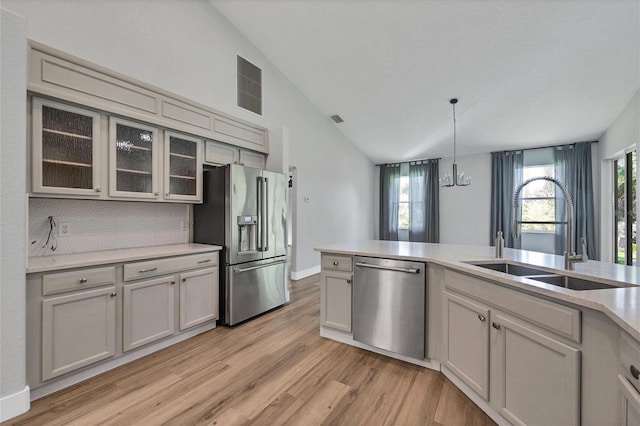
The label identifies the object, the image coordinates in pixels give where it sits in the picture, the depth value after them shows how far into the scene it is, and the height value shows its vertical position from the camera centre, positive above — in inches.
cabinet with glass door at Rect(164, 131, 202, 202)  111.8 +19.6
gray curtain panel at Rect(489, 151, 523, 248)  245.0 +23.5
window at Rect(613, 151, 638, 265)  163.0 +3.9
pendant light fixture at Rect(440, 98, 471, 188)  165.0 +21.5
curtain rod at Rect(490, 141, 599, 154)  224.3 +57.0
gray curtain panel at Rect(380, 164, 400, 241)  307.7 +16.4
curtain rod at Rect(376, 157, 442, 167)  289.1 +57.1
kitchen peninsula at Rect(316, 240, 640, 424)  40.6 -22.6
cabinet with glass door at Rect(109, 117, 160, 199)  95.9 +19.7
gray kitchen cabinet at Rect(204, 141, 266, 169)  129.8 +29.6
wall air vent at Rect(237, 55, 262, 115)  156.7 +74.3
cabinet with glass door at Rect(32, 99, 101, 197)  80.0 +19.4
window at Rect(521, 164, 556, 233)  231.0 +12.1
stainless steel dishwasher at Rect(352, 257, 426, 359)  85.1 -29.5
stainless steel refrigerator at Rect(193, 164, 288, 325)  117.7 -8.6
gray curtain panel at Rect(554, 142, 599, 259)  209.8 +18.6
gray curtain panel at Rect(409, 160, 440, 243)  282.5 +12.6
